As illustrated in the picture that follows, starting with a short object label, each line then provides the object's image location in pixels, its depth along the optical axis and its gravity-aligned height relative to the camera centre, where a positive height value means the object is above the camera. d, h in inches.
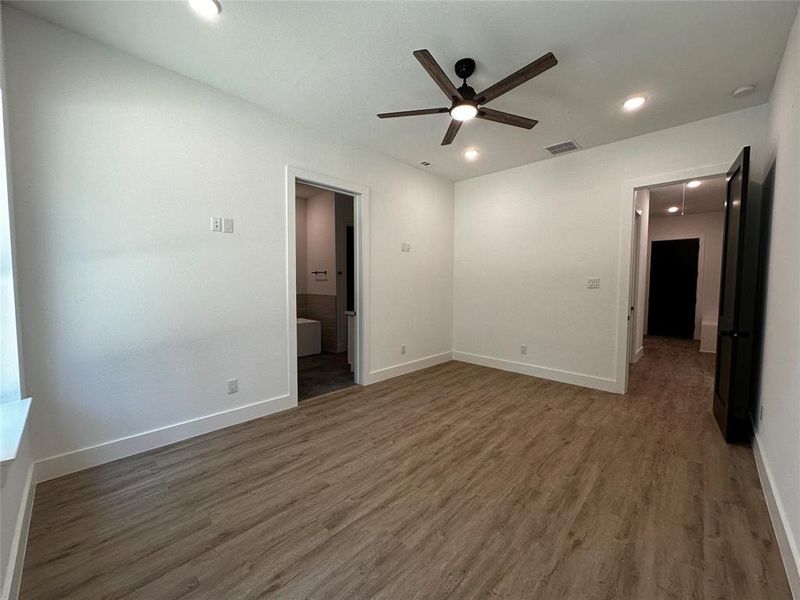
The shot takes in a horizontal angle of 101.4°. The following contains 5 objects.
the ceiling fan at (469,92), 70.5 +45.8
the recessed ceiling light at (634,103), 107.0 +59.1
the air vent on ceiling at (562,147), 142.4 +58.8
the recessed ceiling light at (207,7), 69.7 +58.4
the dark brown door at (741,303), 94.3 -6.8
